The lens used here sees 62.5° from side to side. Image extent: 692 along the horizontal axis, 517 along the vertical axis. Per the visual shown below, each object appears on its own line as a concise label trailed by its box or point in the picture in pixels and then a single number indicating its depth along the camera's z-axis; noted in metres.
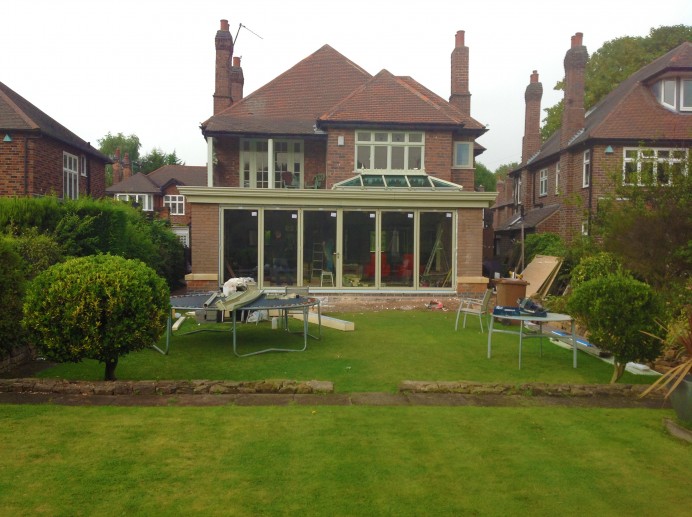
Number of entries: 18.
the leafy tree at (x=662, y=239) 9.50
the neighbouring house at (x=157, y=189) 50.78
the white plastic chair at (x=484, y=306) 10.55
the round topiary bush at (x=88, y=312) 6.20
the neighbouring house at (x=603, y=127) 22.80
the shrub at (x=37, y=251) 9.09
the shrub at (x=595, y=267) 12.55
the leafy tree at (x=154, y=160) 75.31
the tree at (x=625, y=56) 33.69
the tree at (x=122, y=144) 83.00
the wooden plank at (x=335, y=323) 11.20
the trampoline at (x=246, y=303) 8.70
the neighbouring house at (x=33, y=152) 21.41
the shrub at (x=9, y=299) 6.70
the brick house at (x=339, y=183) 16.44
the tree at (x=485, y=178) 80.69
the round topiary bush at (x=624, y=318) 6.64
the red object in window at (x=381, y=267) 16.80
